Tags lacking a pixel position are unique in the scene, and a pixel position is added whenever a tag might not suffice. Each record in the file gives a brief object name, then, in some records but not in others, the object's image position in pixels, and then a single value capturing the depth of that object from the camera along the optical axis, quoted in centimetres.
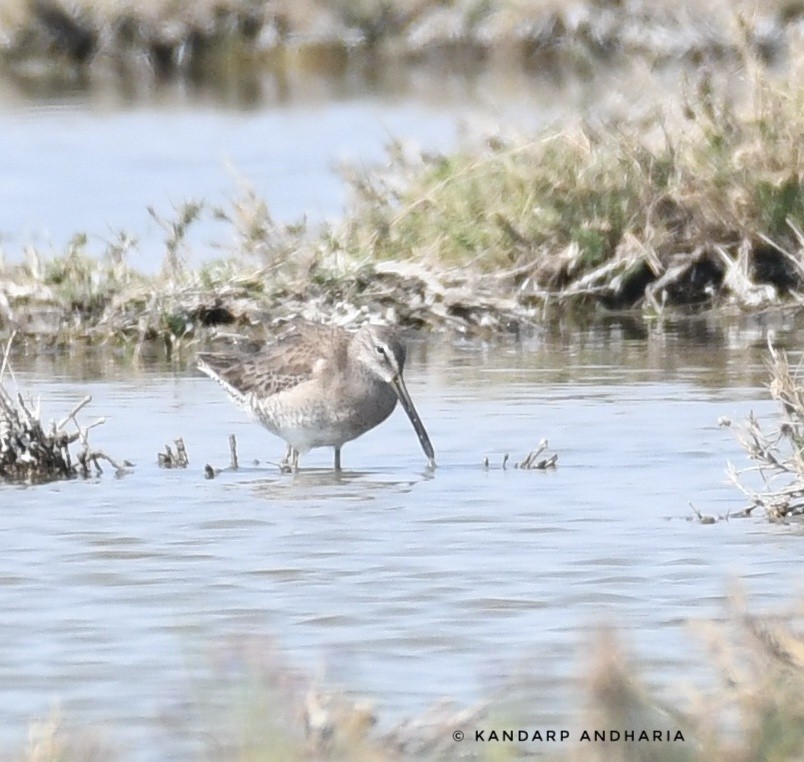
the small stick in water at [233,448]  1045
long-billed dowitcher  1042
